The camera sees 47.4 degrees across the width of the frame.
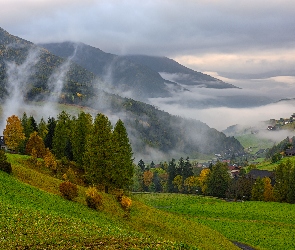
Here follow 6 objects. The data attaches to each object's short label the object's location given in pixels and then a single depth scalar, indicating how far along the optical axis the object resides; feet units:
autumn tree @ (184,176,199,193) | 502.54
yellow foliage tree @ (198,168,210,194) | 458.87
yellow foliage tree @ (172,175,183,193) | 517.96
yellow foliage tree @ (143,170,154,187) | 602.53
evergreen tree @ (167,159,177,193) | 531.78
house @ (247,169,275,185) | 561.52
